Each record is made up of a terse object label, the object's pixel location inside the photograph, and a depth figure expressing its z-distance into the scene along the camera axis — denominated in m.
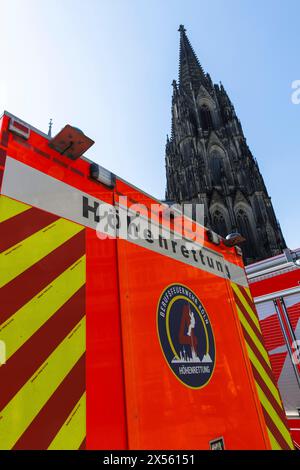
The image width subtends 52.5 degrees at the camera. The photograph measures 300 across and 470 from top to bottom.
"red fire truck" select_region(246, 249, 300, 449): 5.09
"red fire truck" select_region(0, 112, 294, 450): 1.27
